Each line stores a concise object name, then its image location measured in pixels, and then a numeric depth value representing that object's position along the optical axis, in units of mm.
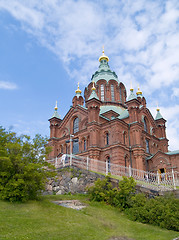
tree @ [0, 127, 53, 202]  11055
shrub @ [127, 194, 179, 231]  10648
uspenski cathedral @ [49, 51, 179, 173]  28719
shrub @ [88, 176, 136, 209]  13590
